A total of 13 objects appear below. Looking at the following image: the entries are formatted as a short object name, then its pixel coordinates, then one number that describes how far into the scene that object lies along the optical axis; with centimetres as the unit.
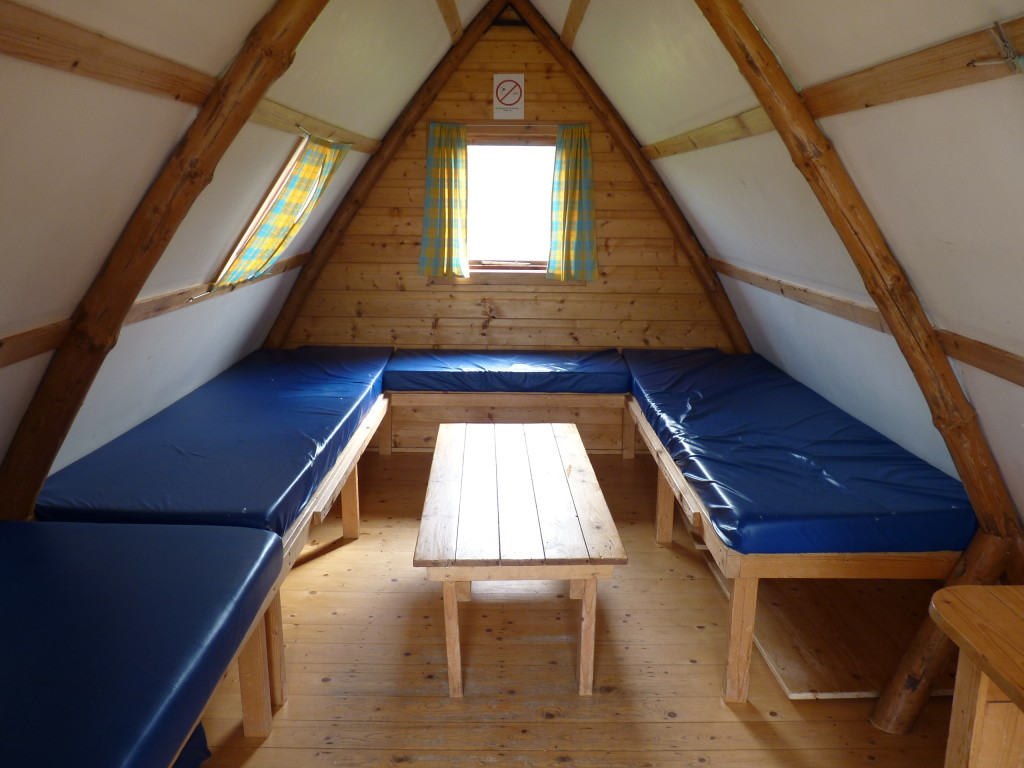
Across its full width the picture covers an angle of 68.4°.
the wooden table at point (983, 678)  150
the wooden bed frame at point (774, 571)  229
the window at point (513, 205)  434
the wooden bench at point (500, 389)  414
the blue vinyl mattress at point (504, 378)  413
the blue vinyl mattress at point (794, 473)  229
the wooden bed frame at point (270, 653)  211
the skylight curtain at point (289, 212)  315
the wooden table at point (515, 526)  226
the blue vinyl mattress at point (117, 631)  134
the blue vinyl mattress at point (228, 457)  226
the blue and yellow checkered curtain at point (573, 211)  434
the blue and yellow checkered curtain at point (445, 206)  432
